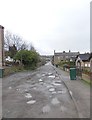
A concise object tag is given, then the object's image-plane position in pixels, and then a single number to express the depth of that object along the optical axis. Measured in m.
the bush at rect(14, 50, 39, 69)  21.82
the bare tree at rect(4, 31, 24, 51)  30.32
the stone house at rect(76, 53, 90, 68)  19.08
